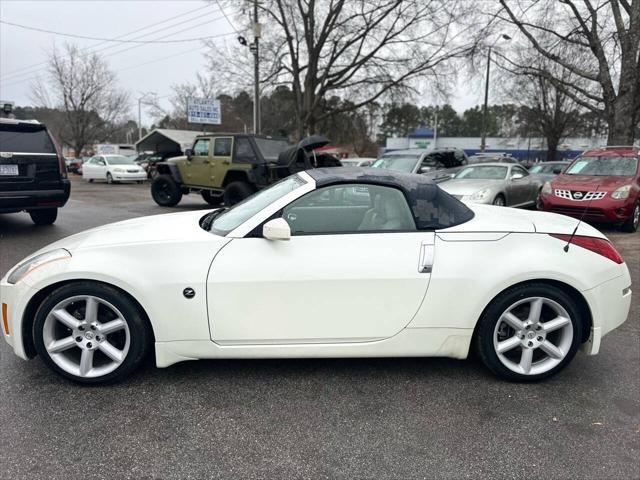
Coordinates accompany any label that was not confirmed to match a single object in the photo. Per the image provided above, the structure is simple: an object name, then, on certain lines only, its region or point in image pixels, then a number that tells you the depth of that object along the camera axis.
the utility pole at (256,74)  17.12
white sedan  22.55
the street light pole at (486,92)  19.74
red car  8.55
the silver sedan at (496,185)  9.30
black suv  6.93
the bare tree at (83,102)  39.64
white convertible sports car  2.83
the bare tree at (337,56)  22.16
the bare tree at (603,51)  14.71
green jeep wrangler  10.39
